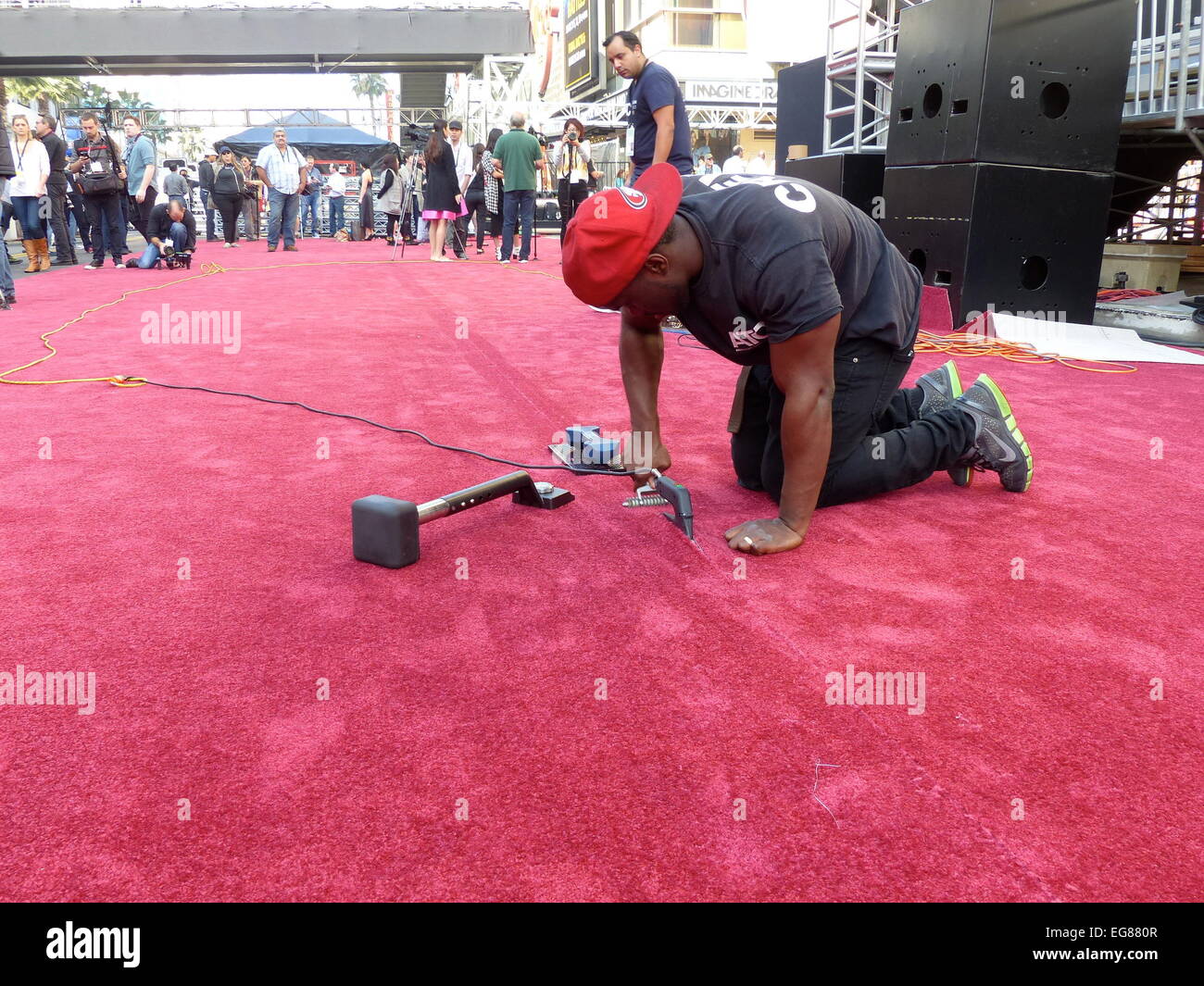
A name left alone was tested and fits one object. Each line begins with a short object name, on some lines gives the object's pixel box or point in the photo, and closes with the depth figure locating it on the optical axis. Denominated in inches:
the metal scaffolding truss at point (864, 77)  286.8
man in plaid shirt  529.0
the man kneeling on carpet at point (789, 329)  82.9
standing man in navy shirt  213.6
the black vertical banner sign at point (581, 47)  1000.9
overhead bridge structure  823.1
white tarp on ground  208.1
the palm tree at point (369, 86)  3282.5
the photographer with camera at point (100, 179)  376.8
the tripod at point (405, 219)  531.5
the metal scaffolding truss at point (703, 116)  848.3
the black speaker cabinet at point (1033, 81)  219.6
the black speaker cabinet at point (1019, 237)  225.5
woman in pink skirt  403.5
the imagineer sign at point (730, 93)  858.8
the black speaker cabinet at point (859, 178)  291.9
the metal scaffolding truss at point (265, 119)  1032.2
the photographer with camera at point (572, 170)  406.0
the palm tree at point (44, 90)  1198.9
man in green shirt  398.9
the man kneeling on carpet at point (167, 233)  421.1
